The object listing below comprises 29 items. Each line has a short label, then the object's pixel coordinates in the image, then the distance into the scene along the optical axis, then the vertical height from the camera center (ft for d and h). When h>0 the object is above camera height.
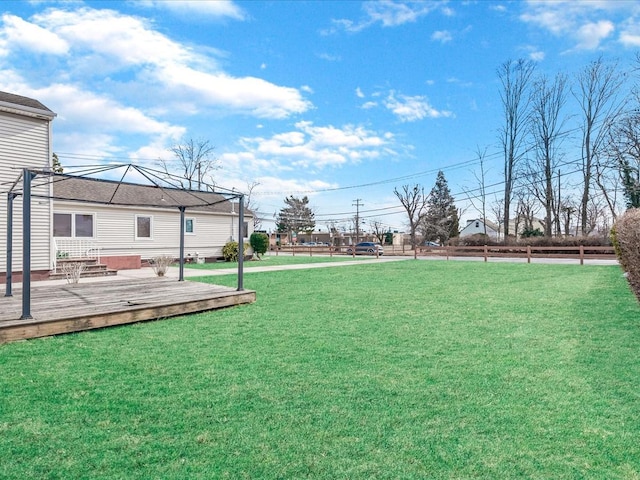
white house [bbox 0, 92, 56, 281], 35.17 +8.06
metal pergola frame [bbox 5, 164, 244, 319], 16.51 +1.88
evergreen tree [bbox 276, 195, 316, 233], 217.95 +14.78
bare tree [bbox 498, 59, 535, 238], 103.91 +35.02
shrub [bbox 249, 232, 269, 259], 75.66 +0.33
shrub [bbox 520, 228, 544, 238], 106.73 +2.24
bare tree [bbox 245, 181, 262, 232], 166.09 +19.36
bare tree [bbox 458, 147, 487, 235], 122.11 +16.12
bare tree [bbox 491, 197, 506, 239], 132.22 +10.71
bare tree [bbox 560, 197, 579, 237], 116.78 +8.84
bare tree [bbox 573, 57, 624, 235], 91.20 +31.48
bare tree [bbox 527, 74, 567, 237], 100.78 +26.88
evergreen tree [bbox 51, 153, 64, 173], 96.84 +21.55
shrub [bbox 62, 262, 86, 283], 33.11 -2.33
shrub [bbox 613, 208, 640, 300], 21.99 -0.16
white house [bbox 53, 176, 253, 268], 51.29 +3.12
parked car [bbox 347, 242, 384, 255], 108.90 -1.77
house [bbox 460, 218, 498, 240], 197.26 +7.34
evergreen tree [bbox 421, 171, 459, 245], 167.02 +11.26
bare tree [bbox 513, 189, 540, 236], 111.65 +10.57
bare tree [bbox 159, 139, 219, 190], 124.26 +26.75
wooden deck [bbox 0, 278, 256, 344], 17.06 -3.12
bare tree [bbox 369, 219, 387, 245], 208.41 +7.42
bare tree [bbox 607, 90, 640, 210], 53.06 +13.80
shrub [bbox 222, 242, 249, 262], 70.08 -1.33
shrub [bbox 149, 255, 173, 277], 38.32 -2.10
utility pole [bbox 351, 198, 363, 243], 197.06 +18.06
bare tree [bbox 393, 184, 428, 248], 151.33 +16.35
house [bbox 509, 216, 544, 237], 127.85 +7.23
